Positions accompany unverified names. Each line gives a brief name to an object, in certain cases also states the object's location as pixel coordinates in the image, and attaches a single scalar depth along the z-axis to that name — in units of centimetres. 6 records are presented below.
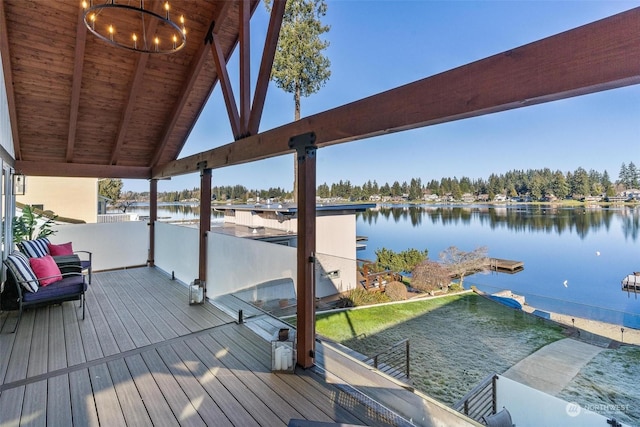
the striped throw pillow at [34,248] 552
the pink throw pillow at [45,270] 448
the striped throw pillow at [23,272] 409
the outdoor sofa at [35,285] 412
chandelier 477
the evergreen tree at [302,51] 727
